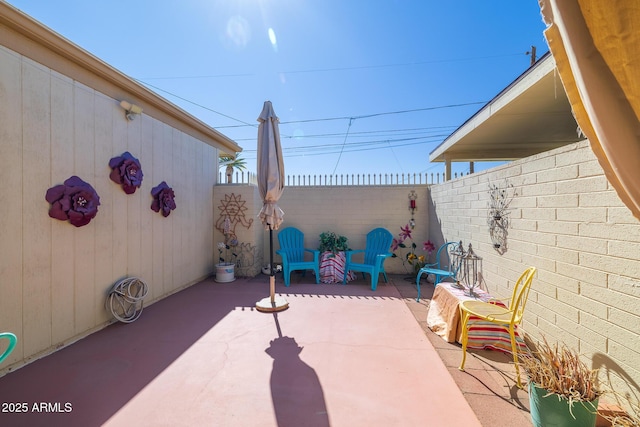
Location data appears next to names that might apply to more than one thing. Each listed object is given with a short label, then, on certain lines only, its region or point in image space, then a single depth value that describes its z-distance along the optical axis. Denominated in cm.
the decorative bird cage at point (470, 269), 336
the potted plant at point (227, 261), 482
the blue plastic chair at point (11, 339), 120
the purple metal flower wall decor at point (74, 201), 245
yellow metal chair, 202
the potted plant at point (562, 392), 137
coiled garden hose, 302
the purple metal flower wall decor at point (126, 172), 309
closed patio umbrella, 352
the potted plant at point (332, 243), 529
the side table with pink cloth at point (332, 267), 488
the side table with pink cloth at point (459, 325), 245
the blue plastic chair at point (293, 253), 460
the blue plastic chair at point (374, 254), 441
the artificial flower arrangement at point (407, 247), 524
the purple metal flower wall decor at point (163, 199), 377
